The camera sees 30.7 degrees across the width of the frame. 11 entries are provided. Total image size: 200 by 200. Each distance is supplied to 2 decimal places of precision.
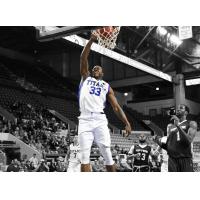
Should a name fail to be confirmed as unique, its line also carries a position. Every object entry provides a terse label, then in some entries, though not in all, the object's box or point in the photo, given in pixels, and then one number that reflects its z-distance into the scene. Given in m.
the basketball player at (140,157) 8.05
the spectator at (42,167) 9.55
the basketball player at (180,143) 5.48
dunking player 5.12
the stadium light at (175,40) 16.56
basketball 7.03
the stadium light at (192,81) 17.63
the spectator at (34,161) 10.64
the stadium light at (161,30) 15.70
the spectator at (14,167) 9.00
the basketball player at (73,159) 10.18
